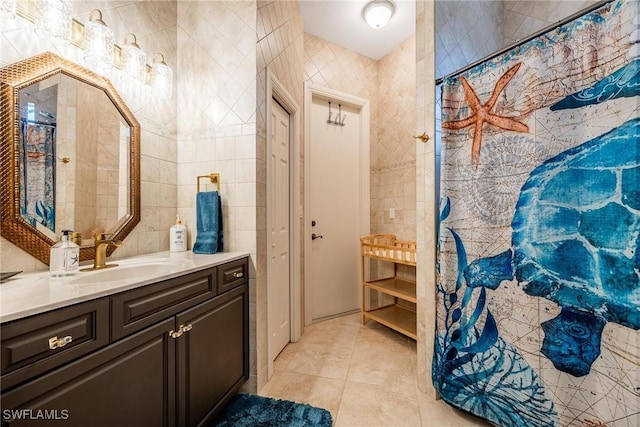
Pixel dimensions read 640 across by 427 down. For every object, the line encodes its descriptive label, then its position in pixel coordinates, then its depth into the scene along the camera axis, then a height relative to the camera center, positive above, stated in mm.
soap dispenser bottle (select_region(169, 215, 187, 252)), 1793 -155
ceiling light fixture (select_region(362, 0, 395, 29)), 2252 +1706
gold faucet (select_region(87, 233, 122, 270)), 1312 -177
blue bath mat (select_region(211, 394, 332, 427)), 1469 -1126
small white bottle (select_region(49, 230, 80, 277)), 1113 -178
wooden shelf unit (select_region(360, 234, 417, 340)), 2359 -693
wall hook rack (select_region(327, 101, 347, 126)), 2941 +1045
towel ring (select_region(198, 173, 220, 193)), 1808 +245
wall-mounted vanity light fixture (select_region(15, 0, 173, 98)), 1162 +871
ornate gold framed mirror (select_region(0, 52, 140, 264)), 1125 +284
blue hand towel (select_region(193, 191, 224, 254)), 1692 -55
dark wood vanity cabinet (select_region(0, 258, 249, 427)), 771 -557
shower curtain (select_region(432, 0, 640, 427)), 1040 -79
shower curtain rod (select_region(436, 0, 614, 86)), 1101 +822
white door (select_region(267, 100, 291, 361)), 2027 -183
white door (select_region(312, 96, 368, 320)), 2840 +56
